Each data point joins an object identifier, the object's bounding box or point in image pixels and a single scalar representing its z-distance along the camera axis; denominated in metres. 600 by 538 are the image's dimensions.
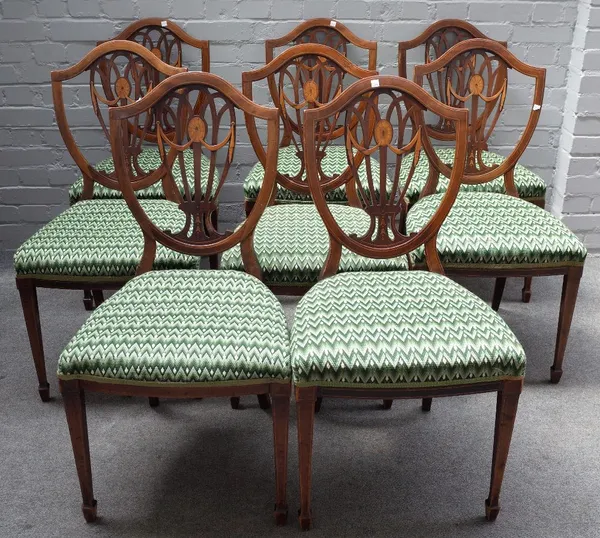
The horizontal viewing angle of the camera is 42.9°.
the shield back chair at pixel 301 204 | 1.96
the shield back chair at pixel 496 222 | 2.10
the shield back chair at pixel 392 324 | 1.54
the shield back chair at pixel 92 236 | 2.01
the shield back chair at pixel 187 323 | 1.55
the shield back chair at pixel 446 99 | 2.54
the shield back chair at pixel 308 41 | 2.50
